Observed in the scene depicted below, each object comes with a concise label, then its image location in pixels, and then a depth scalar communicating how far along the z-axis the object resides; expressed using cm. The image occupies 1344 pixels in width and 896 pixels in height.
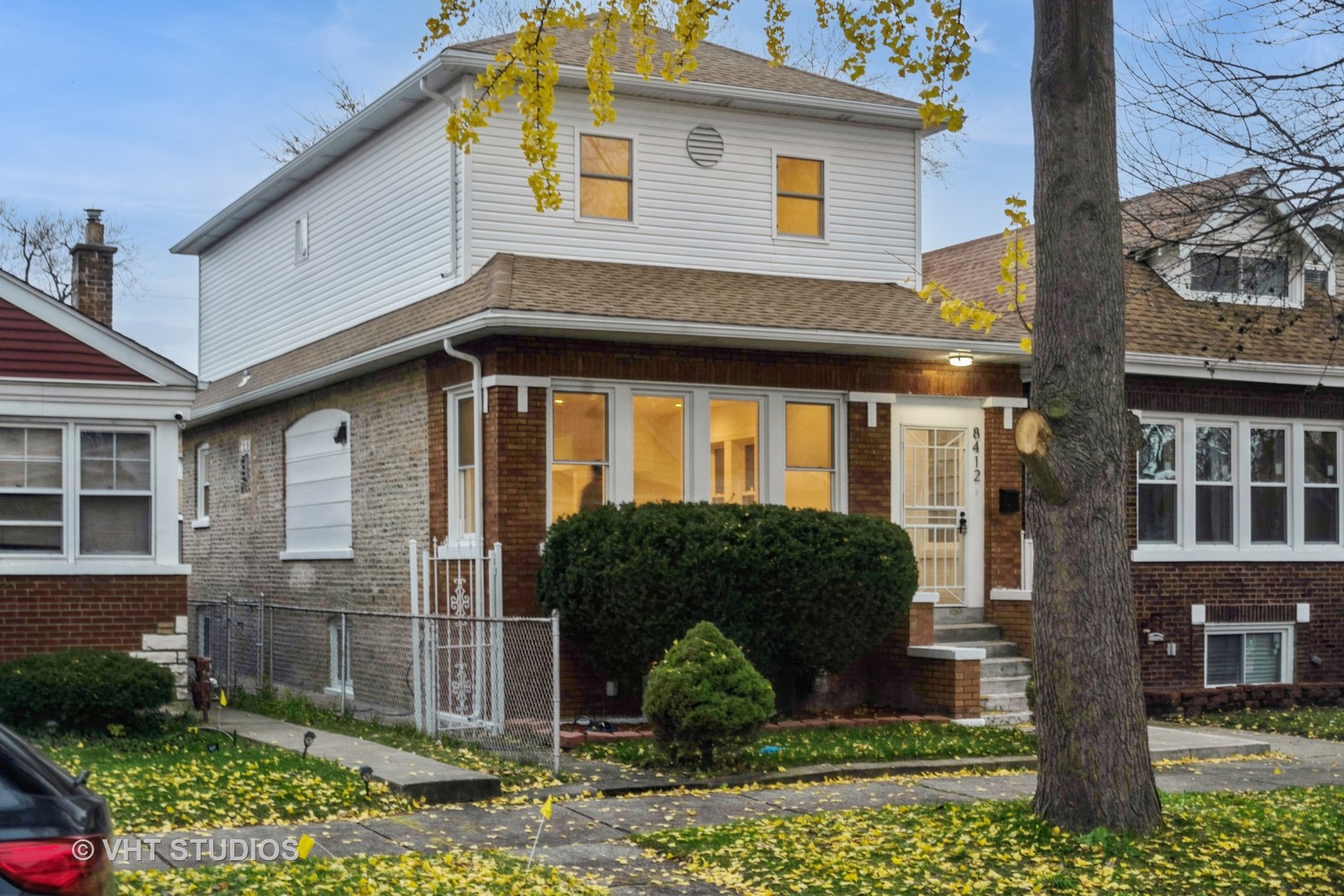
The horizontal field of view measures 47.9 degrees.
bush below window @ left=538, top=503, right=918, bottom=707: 1395
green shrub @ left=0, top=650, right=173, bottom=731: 1339
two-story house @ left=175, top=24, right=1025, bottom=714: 1526
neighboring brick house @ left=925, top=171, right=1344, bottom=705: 1828
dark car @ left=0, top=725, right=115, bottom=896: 415
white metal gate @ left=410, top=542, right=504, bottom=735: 1388
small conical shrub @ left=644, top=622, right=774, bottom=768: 1209
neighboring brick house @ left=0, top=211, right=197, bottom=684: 1515
